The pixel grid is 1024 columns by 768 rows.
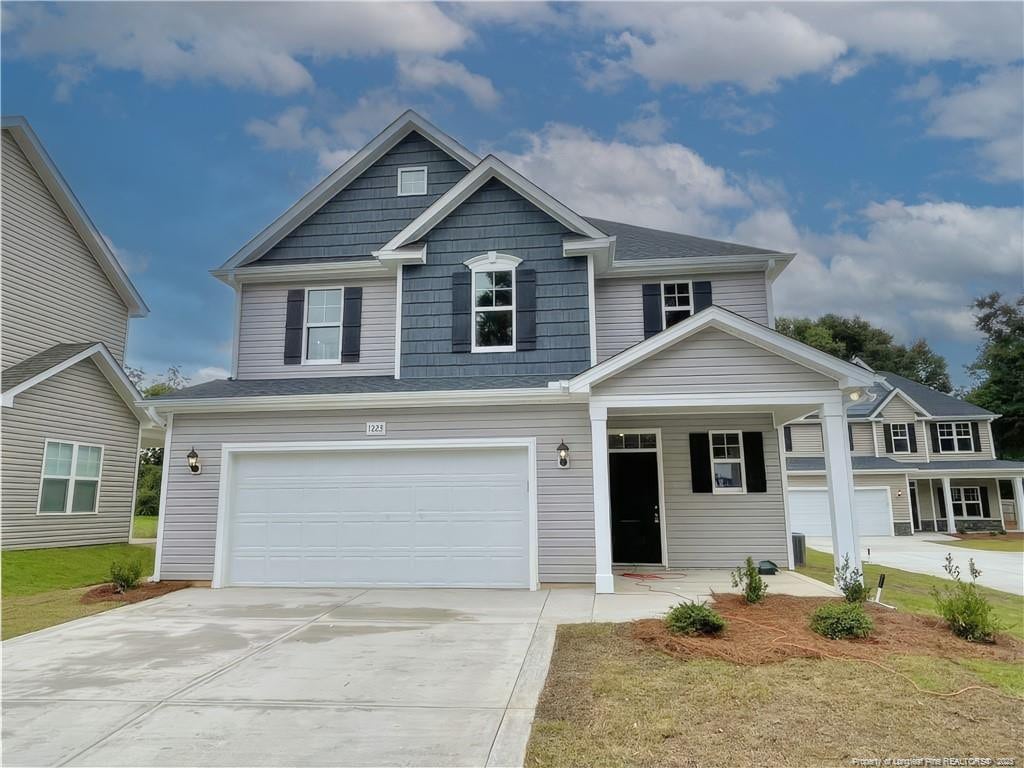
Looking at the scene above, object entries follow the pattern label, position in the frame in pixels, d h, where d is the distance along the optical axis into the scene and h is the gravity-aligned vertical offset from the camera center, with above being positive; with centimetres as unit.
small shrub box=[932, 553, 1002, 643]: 607 -132
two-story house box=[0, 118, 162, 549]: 1213 +230
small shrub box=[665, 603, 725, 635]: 615 -137
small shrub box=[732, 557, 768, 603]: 758 -125
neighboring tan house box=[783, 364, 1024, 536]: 2523 +104
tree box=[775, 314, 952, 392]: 4612 +1014
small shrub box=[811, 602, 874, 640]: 602 -135
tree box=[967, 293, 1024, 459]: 3716 +700
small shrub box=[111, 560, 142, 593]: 920 -131
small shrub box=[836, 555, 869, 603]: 761 -127
